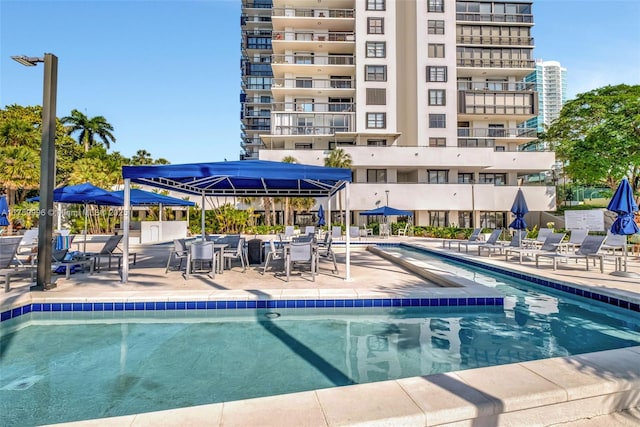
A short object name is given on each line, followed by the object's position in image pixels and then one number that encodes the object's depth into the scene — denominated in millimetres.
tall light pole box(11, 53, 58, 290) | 6213
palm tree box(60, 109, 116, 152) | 41406
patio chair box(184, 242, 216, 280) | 7832
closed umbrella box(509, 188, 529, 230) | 12539
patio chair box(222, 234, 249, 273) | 8789
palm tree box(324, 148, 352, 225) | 29438
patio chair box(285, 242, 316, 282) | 7676
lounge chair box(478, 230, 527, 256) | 11911
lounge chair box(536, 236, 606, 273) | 8914
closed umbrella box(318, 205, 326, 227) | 22425
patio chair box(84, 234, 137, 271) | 8719
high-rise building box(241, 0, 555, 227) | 31266
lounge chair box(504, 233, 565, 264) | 10548
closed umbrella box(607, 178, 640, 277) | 8148
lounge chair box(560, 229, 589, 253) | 11492
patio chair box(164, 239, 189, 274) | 8133
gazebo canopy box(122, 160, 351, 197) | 7223
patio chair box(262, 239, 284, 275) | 8444
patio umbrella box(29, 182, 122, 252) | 9266
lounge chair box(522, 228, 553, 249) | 13078
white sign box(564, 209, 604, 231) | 19047
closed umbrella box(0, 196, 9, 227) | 9656
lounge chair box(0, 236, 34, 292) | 6391
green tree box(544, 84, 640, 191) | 25203
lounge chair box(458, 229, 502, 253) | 12961
